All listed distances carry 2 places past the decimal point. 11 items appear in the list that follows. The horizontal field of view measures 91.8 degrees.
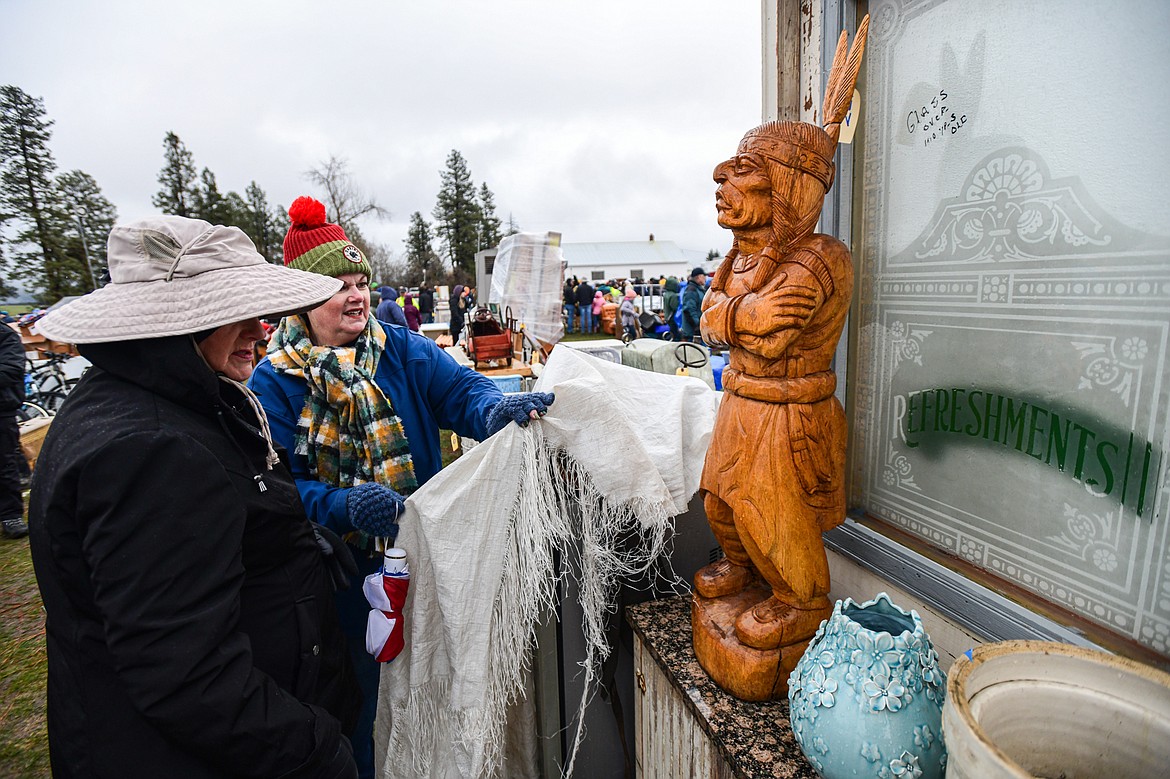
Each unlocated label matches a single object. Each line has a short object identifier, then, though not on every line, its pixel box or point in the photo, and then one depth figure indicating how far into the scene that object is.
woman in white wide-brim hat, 0.90
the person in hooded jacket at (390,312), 7.89
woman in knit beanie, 1.72
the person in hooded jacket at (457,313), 11.35
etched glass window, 0.98
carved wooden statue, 1.21
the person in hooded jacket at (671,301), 12.24
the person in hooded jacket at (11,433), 4.29
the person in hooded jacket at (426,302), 16.98
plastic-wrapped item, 8.36
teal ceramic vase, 0.96
